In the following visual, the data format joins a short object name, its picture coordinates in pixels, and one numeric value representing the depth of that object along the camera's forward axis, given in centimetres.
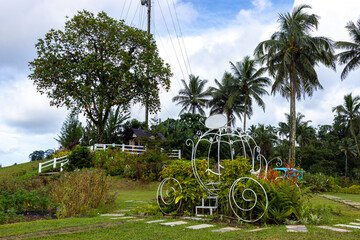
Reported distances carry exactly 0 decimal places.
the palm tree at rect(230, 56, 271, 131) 3122
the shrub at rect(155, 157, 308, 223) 518
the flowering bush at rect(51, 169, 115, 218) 633
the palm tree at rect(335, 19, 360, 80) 2408
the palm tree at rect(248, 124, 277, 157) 3406
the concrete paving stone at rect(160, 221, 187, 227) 485
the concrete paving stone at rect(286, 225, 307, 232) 433
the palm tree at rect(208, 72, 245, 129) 3449
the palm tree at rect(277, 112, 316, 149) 4106
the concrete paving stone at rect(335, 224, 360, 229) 485
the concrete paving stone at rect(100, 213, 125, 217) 615
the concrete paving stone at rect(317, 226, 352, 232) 446
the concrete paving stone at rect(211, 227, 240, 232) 441
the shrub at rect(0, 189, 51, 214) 630
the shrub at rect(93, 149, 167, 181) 1706
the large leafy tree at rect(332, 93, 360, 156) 3338
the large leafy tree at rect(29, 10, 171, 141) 2158
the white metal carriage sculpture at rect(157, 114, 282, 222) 517
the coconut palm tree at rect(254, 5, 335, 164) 2177
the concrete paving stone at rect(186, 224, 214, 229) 461
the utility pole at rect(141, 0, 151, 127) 2374
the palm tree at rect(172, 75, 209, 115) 3844
